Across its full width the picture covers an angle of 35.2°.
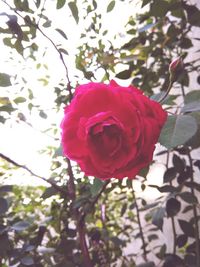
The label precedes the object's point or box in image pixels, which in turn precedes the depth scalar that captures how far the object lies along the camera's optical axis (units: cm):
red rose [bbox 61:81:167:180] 37
